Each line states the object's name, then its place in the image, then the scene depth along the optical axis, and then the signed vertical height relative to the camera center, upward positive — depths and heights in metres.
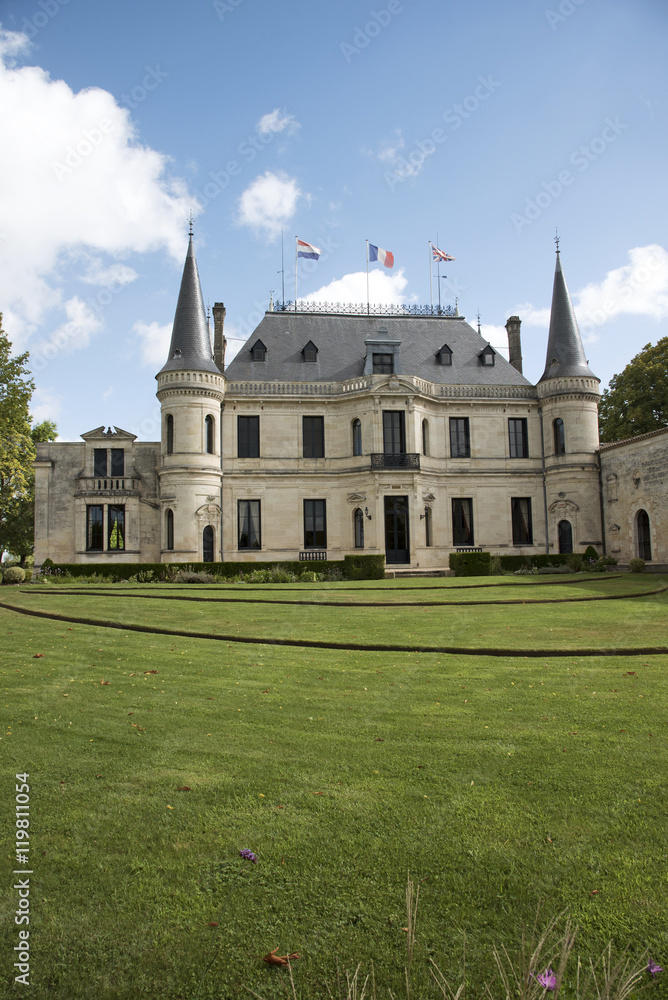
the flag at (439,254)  41.62 +18.45
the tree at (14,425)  30.11 +6.20
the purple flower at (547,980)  2.58 -1.74
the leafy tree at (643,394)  42.81 +9.78
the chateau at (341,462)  35.44 +4.83
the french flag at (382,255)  40.72 +18.08
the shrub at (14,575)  29.72 -0.86
